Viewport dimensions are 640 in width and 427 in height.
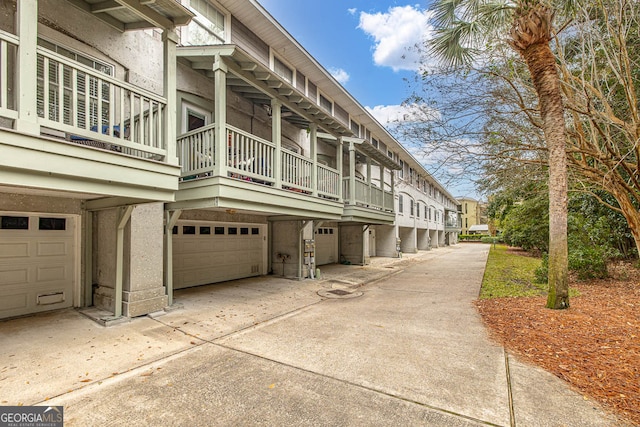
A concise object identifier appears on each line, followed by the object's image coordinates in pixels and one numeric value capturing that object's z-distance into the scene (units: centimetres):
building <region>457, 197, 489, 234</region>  8075
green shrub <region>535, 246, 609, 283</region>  909
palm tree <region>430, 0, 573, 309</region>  601
